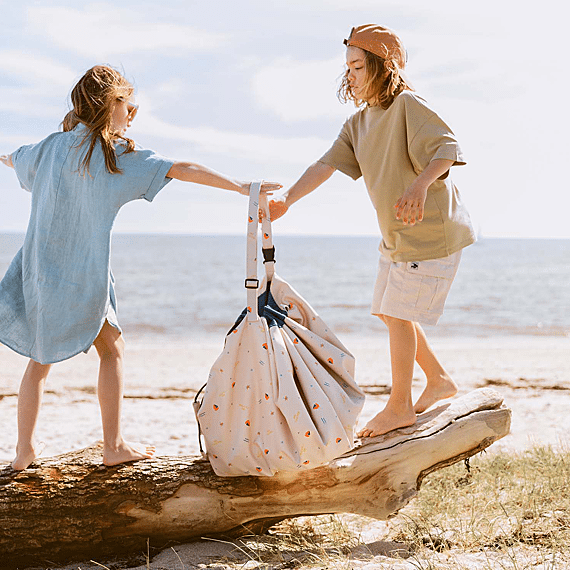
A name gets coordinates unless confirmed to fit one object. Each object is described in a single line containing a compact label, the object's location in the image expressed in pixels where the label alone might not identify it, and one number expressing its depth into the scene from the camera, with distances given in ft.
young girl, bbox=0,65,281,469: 9.32
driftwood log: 9.55
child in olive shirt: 10.53
